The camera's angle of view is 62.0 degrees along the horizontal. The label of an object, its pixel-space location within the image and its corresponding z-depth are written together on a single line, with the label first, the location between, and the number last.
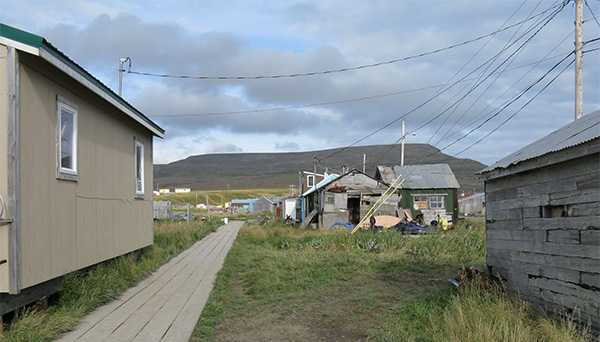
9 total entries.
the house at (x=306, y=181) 49.68
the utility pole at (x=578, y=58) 11.88
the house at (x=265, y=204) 86.68
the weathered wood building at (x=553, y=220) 5.15
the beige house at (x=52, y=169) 5.61
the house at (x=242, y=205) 88.03
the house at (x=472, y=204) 66.50
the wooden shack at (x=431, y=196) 31.83
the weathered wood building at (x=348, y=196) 26.66
